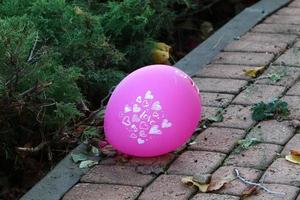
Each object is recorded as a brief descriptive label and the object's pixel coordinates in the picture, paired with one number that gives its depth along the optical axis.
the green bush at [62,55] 4.53
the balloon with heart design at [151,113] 4.58
